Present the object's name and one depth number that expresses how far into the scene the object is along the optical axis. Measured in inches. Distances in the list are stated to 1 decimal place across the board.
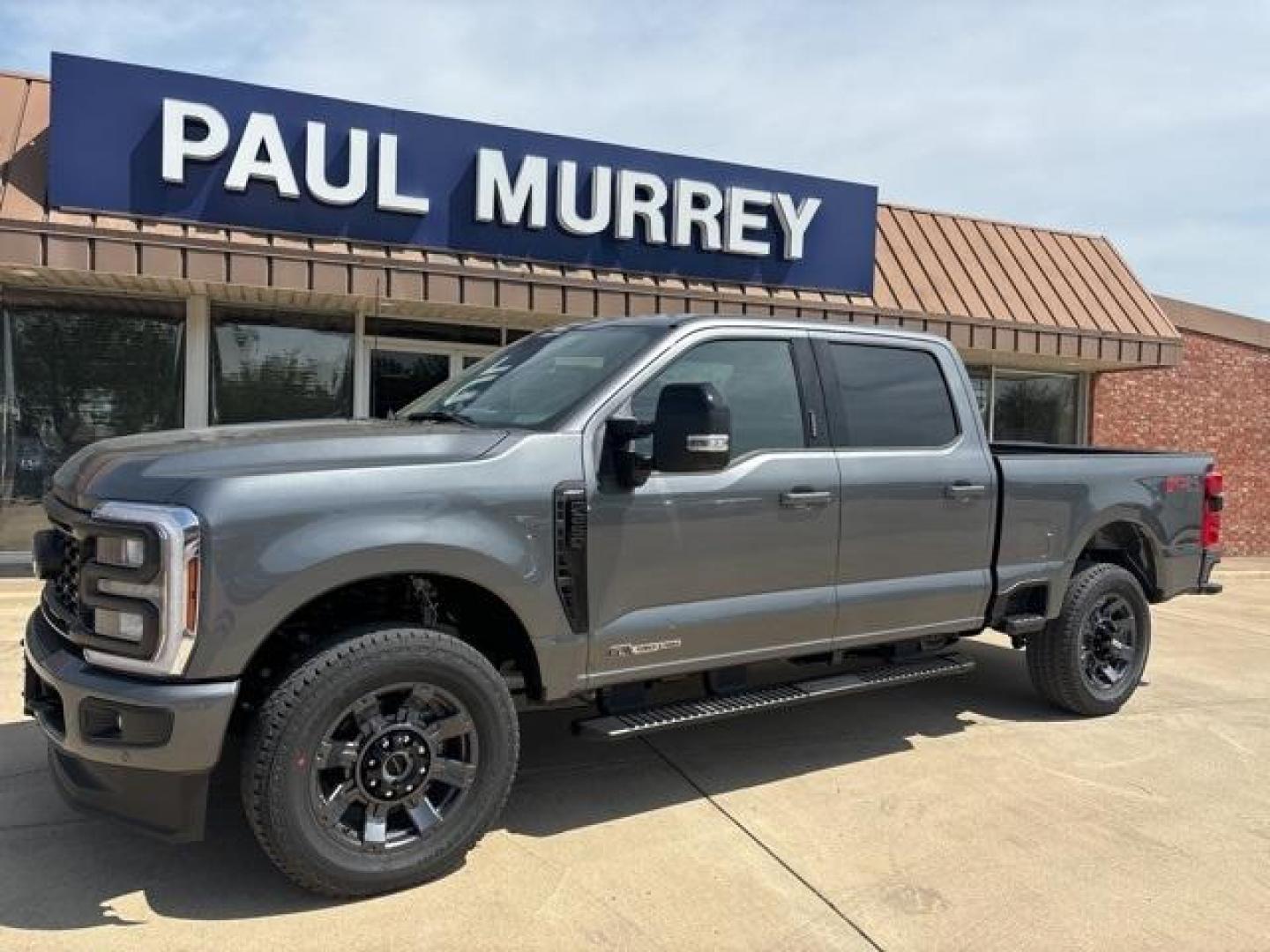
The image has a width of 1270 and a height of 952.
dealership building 319.3
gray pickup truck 119.1
